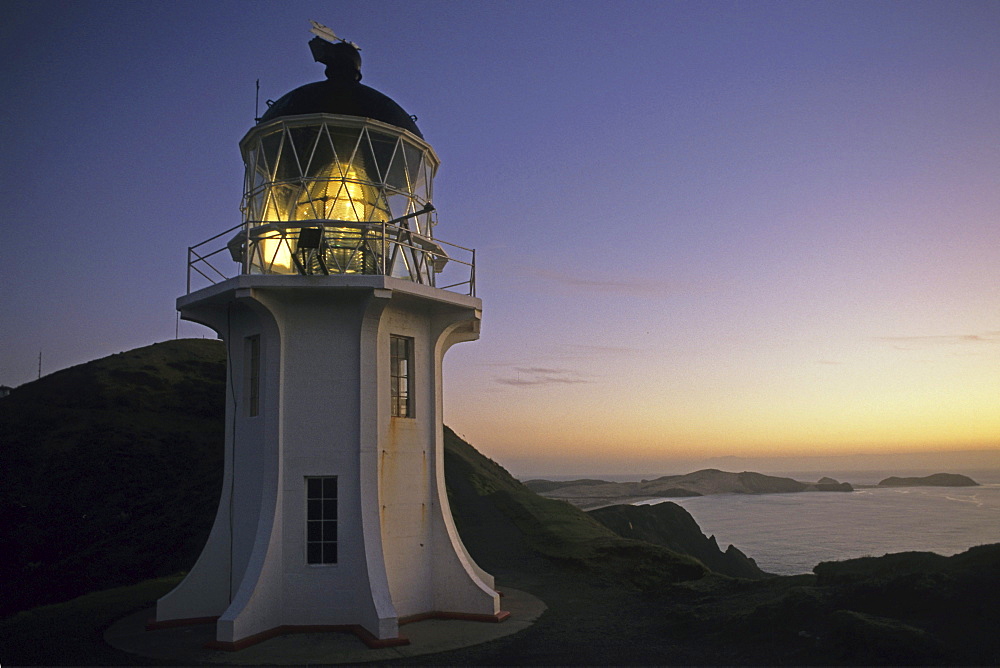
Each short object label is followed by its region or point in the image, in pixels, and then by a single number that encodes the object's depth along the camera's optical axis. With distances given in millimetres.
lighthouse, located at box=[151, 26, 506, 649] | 12195
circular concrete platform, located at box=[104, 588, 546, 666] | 10820
